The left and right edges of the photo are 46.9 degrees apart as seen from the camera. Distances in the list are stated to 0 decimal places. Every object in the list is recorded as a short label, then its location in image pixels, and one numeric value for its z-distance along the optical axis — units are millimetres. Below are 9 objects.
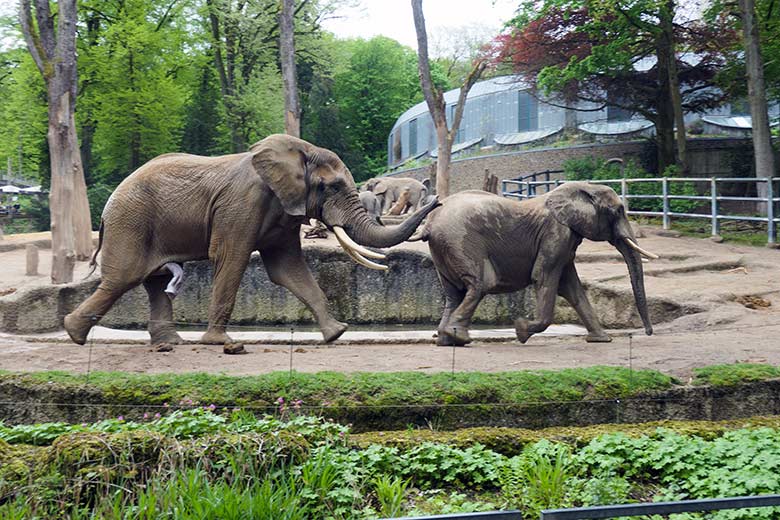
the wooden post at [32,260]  19453
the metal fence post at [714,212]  21297
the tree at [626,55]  27391
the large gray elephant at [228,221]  10359
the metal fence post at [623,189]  23906
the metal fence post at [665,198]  23141
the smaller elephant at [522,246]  11016
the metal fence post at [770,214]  19781
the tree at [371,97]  61500
